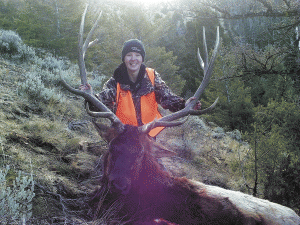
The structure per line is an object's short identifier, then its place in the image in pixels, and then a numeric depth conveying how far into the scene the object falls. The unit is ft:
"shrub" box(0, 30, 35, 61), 23.18
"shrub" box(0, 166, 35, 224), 5.68
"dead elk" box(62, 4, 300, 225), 7.23
